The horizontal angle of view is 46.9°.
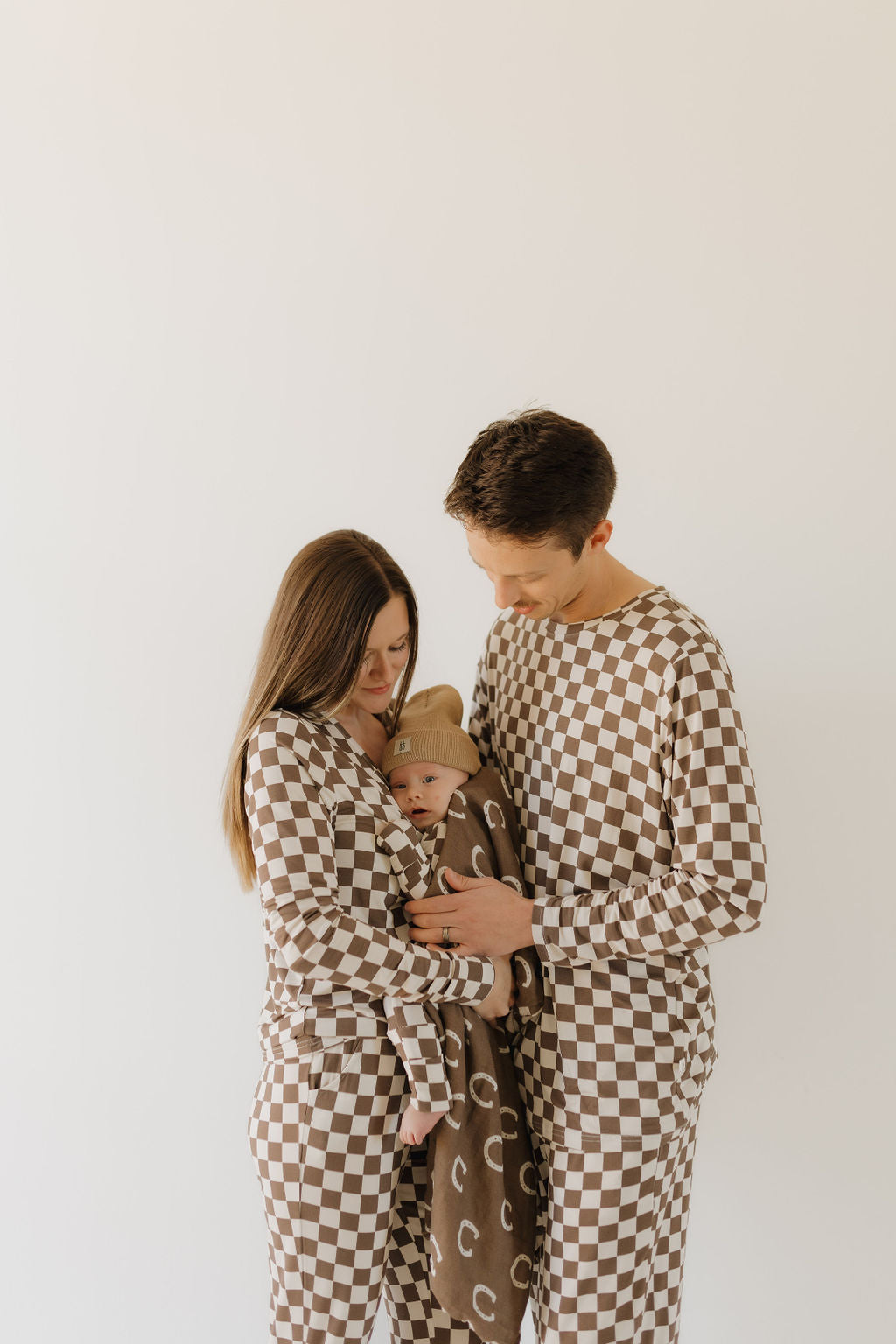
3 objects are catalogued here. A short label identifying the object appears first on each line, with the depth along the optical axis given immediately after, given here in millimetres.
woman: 1368
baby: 1542
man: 1411
